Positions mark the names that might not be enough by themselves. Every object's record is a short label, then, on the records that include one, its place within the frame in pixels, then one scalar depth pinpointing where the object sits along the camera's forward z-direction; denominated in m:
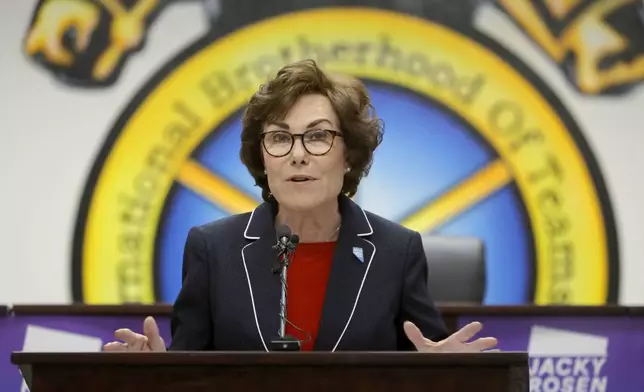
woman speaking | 5.84
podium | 5.40
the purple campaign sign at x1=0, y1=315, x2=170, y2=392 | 6.36
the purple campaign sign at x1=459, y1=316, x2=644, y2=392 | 6.32
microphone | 5.64
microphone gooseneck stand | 5.61
